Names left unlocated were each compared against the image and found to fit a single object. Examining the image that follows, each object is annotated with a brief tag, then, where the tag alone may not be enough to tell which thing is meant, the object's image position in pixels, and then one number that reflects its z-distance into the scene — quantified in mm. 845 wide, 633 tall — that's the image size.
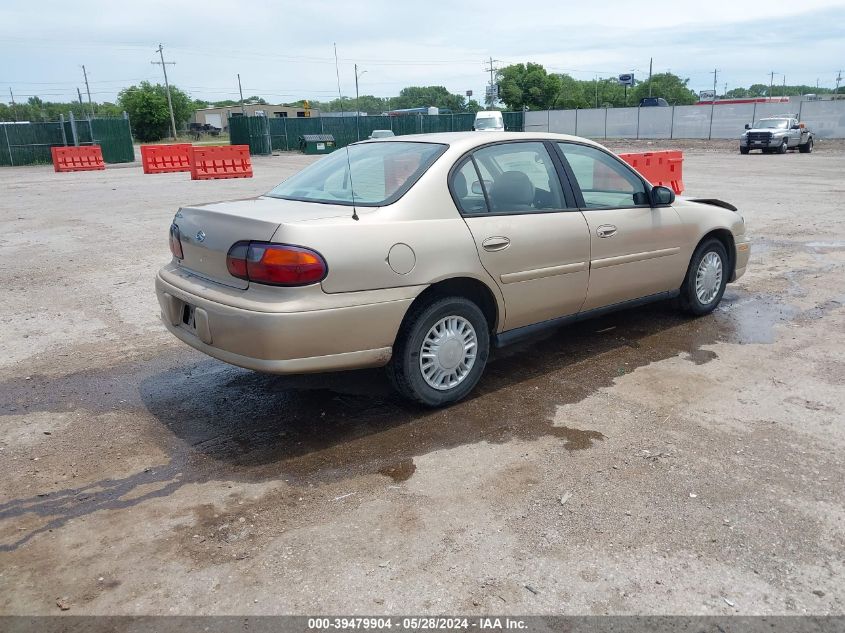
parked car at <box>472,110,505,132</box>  30359
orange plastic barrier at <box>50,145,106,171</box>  29375
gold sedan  3721
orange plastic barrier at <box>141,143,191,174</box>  27745
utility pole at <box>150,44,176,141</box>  70481
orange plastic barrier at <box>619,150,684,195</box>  14055
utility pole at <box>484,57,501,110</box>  80700
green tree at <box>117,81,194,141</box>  72062
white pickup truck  31688
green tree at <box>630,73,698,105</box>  110750
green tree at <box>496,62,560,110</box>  105750
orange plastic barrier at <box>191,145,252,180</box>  24078
